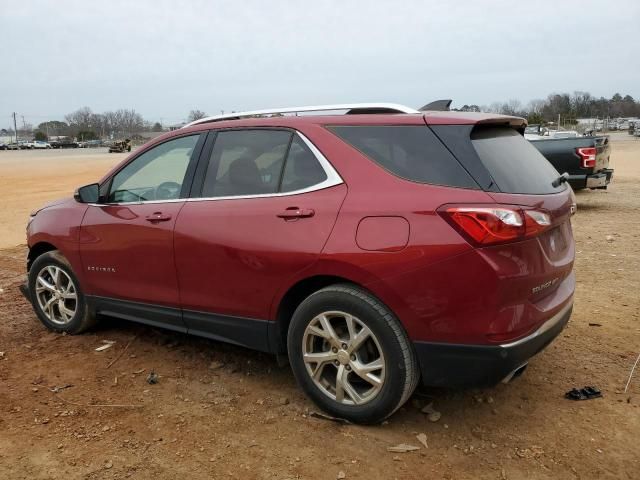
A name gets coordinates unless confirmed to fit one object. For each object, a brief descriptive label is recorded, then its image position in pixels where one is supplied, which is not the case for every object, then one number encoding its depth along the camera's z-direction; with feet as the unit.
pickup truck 37.78
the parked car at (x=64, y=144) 326.24
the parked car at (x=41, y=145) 314.35
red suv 9.59
